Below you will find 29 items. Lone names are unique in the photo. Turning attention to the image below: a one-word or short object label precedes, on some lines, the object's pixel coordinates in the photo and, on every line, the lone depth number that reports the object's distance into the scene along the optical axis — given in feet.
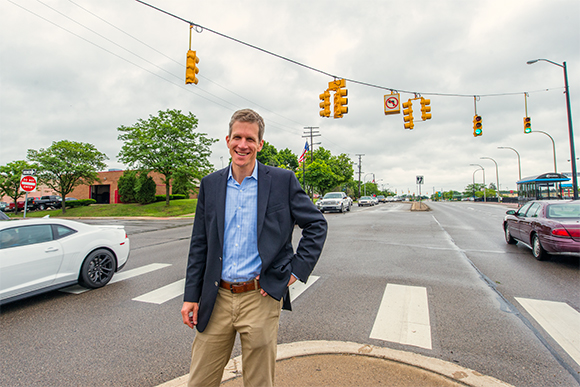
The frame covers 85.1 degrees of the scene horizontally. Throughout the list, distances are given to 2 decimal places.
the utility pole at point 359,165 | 264.11
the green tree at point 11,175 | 104.81
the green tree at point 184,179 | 99.45
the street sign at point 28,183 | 50.16
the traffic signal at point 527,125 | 62.69
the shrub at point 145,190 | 109.09
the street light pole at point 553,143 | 88.18
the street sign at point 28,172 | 49.57
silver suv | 86.74
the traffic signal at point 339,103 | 43.78
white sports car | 15.01
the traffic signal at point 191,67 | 32.40
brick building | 147.74
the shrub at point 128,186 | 116.78
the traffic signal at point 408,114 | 51.15
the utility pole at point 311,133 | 154.30
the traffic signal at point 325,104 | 46.24
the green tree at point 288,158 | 242.17
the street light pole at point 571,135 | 56.29
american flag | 109.07
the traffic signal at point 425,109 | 51.03
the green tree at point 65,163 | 99.52
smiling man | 6.11
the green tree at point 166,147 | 98.07
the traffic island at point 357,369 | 8.56
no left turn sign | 48.24
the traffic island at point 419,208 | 103.34
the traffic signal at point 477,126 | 58.49
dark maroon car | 21.71
